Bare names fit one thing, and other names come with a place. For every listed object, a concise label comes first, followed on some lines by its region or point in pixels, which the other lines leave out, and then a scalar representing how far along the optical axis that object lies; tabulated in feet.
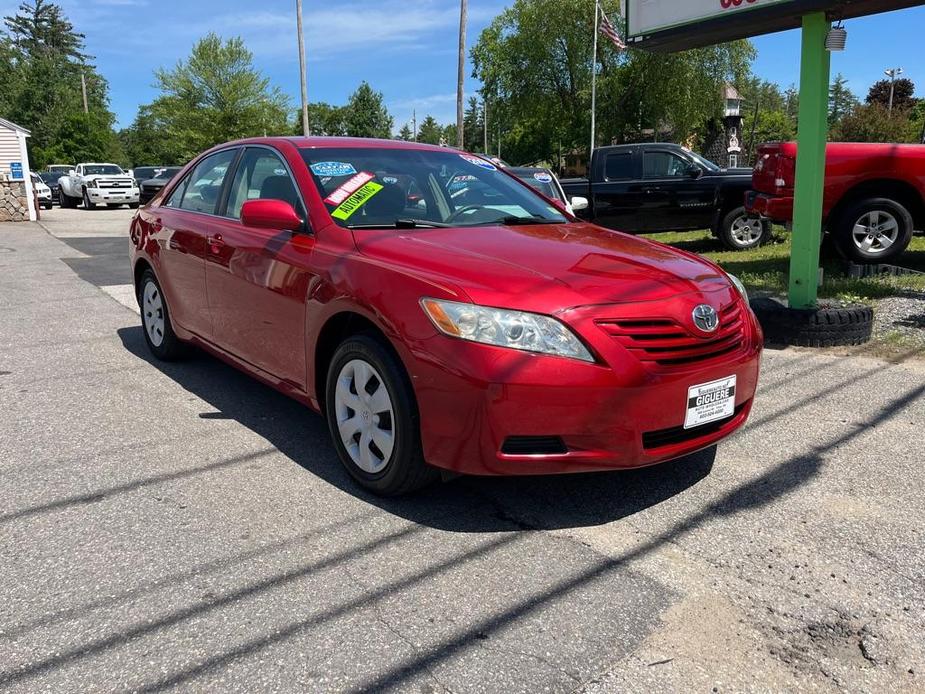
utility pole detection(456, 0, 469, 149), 80.33
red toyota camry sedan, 9.34
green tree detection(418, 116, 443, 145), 431.02
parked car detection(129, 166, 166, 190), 106.52
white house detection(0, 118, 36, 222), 71.51
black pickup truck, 38.34
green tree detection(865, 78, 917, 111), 224.12
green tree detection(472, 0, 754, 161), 135.74
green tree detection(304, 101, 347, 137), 337.11
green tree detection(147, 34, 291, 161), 146.61
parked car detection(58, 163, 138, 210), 93.66
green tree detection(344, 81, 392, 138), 324.19
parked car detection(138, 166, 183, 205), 74.13
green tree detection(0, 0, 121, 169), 174.81
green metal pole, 20.12
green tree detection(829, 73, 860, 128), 407.36
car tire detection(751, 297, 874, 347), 19.70
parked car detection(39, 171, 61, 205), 109.48
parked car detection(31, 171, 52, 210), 87.14
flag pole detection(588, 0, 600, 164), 128.47
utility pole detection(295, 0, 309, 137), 103.19
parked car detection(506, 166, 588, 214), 30.86
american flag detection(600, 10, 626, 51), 66.38
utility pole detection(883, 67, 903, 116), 211.61
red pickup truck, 27.12
